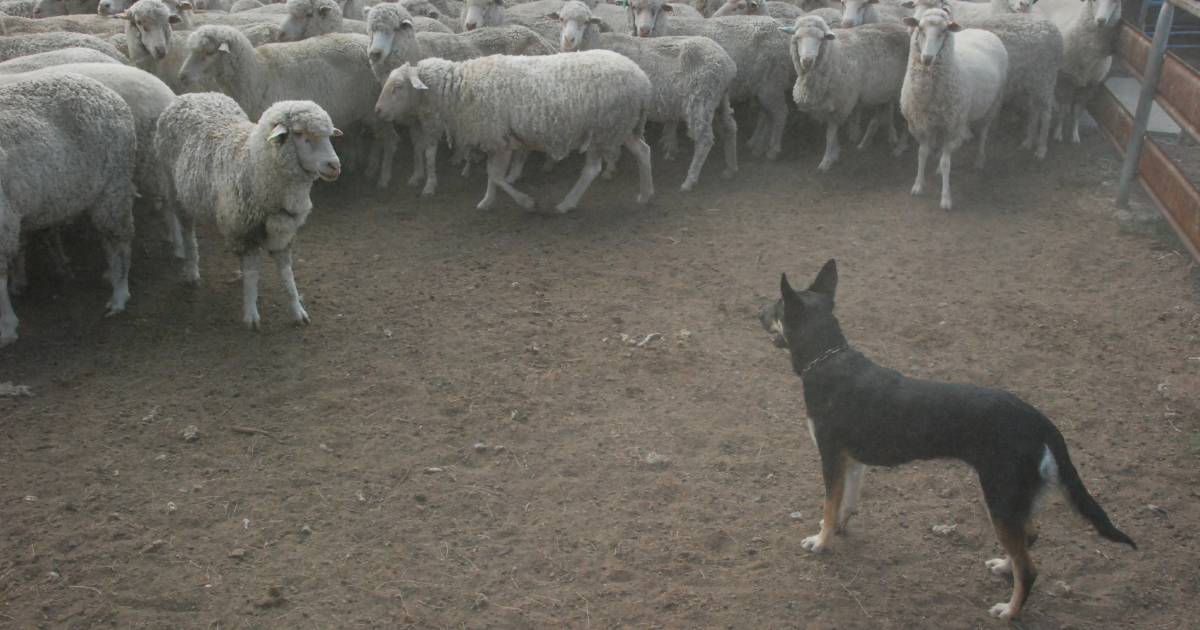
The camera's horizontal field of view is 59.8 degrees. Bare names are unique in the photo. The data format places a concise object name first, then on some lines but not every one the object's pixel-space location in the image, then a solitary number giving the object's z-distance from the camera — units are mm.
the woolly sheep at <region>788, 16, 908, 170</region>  9531
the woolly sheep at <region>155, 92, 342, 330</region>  6578
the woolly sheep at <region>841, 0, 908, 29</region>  11000
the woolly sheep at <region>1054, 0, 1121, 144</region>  10125
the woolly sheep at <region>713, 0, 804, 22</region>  11273
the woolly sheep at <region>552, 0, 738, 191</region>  9477
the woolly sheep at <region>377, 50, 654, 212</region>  8688
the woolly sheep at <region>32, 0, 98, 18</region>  11789
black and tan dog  3990
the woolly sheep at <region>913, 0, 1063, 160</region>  10109
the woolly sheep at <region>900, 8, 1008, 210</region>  8922
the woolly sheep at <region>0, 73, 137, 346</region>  6551
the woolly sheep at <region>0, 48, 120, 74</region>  7816
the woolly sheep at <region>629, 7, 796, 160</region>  10102
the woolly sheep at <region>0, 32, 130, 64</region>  8695
